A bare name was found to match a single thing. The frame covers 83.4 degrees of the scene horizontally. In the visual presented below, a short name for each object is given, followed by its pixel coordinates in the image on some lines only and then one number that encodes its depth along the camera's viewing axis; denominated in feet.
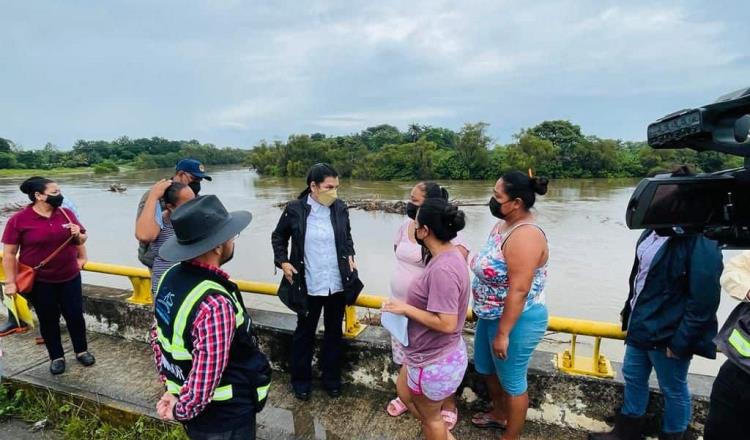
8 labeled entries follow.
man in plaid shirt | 4.05
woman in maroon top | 8.32
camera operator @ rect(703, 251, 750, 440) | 4.14
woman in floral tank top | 5.57
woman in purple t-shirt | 5.09
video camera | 3.22
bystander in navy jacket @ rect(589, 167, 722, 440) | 5.28
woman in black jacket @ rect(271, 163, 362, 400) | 7.50
